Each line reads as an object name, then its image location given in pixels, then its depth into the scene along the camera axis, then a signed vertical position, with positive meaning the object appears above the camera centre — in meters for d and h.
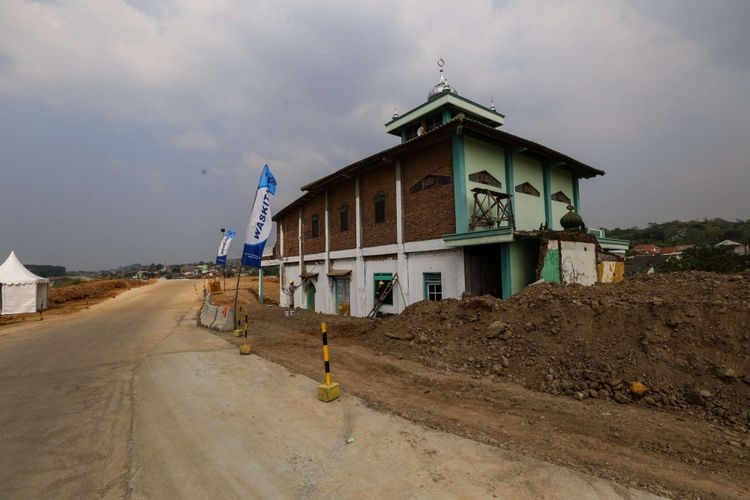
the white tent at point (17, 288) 20.92 -0.68
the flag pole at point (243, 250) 10.69 +0.62
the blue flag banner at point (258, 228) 10.77 +1.33
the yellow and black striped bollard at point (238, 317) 11.54 -1.78
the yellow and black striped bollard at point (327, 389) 5.49 -1.98
